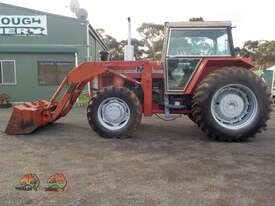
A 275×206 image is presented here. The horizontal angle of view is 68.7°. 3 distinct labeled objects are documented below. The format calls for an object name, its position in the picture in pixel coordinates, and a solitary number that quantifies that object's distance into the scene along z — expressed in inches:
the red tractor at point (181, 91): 142.2
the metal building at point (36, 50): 347.3
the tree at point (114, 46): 1306.6
